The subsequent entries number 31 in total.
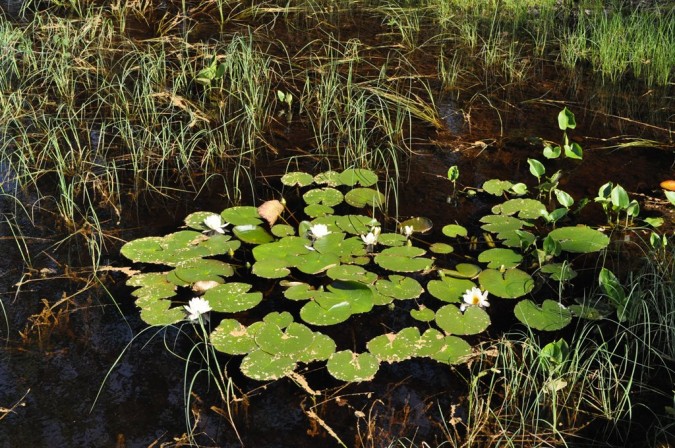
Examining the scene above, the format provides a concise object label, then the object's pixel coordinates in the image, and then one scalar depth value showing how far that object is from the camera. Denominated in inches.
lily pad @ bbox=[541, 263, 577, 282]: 132.7
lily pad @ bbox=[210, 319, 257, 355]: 115.3
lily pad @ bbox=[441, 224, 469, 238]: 145.9
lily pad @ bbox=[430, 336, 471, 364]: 115.5
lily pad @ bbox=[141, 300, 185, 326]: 120.6
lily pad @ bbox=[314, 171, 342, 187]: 161.9
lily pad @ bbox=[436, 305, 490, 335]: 120.7
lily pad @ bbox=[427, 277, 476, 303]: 127.8
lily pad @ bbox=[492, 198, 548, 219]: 151.4
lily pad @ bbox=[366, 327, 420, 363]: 115.4
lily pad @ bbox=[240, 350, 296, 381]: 110.7
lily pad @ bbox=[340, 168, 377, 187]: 160.9
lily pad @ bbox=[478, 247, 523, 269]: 136.7
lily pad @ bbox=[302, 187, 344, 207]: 154.8
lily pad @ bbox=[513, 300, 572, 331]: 121.8
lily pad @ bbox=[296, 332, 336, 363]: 114.3
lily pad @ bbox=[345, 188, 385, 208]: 154.5
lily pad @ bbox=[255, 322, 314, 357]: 114.7
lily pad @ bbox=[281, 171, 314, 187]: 161.8
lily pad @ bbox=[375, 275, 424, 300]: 128.4
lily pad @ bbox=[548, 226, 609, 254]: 138.3
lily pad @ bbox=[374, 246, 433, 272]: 134.3
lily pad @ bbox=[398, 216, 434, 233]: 147.9
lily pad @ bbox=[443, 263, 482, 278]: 134.1
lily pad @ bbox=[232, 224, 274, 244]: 142.5
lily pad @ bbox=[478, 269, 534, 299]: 129.6
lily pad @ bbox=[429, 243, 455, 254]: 141.3
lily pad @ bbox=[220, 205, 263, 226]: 146.9
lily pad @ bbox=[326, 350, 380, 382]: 110.7
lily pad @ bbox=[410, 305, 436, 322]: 123.5
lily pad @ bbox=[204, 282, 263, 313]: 123.8
